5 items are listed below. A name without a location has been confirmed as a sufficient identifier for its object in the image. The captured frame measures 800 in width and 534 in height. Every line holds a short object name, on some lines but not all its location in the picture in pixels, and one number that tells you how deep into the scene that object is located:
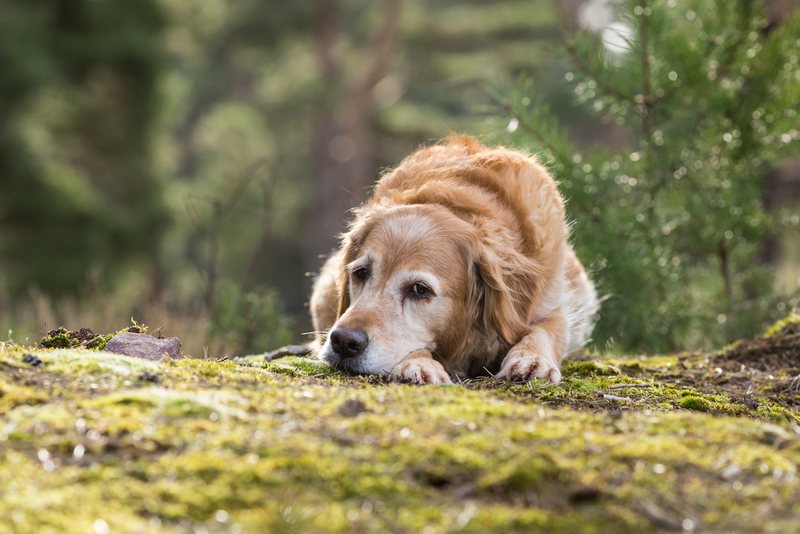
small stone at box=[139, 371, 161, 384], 2.71
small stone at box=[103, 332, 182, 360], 3.36
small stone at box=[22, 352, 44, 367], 2.77
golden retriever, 3.65
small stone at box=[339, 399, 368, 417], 2.40
